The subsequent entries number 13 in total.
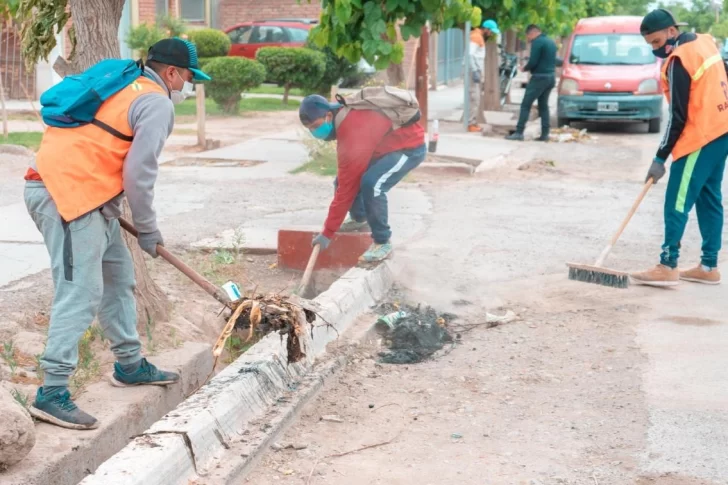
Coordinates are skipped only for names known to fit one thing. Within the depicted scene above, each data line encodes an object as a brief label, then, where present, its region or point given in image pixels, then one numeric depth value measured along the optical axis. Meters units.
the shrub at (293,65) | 21.33
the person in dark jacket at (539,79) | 16.56
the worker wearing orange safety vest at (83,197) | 4.11
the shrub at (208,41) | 23.38
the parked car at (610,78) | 17.44
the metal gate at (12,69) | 20.22
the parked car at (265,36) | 26.47
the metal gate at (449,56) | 33.72
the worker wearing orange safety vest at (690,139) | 6.83
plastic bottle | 13.58
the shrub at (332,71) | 22.77
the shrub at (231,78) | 18.42
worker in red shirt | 6.71
